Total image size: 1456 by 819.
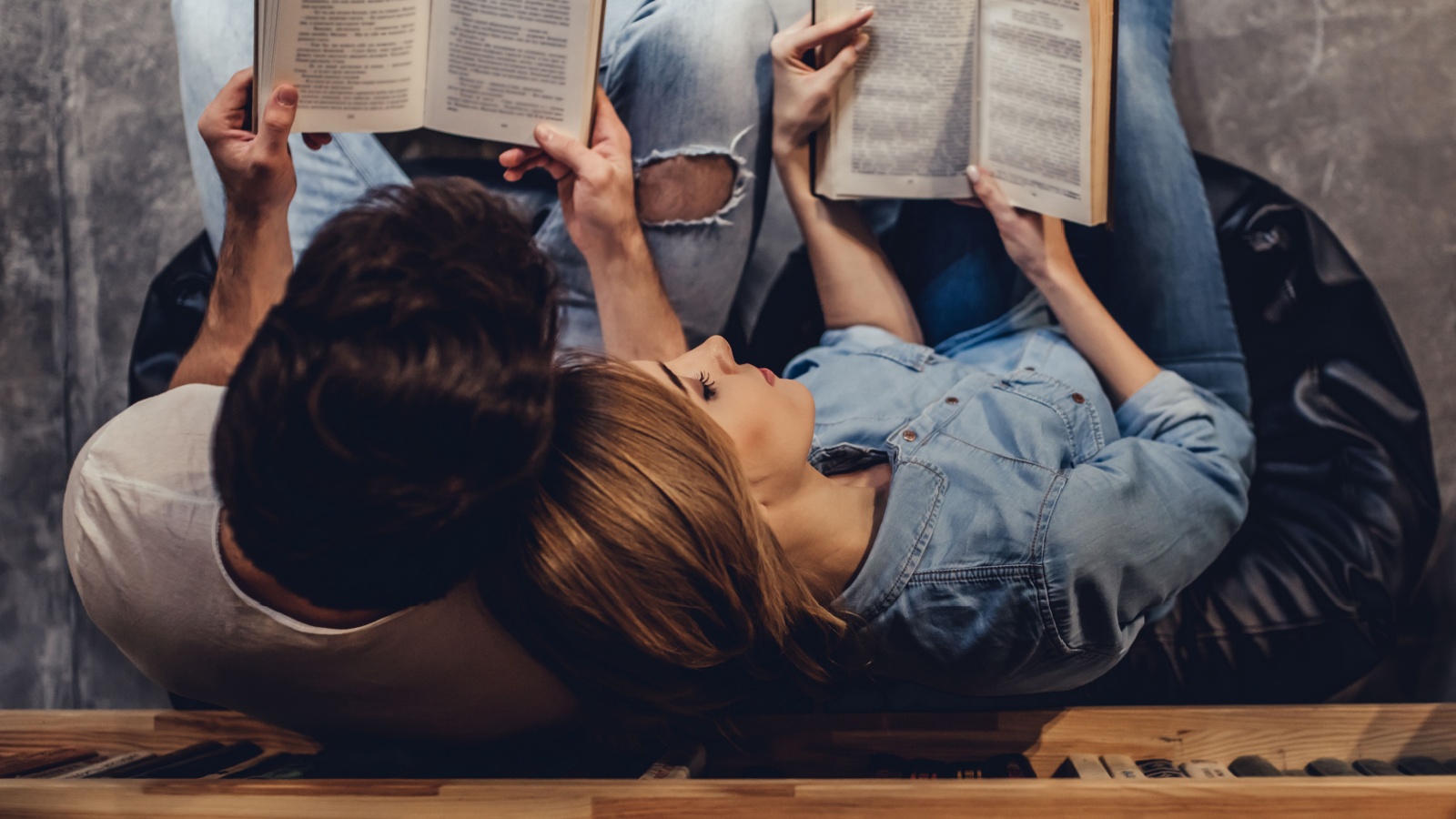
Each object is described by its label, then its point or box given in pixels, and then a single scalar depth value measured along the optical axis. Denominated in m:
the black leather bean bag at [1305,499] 1.26
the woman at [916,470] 0.90
